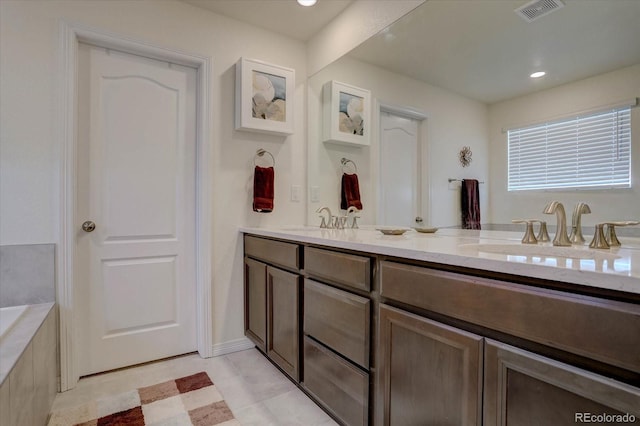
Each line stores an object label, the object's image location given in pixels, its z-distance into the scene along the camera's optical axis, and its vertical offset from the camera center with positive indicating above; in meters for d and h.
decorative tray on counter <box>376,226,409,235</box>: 1.68 -0.10
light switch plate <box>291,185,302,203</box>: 2.55 +0.15
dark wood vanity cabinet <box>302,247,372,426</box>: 1.24 -0.51
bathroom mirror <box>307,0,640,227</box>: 1.16 +0.56
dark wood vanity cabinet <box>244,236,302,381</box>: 1.69 -0.52
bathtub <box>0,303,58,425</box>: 1.03 -0.58
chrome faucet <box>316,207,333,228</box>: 2.38 -0.07
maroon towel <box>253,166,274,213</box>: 2.31 +0.14
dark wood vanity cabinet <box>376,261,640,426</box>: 0.66 -0.35
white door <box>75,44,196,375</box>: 1.96 +0.01
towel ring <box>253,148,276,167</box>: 2.40 +0.42
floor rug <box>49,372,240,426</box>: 1.53 -0.97
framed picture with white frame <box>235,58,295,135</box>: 2.24 +0.80
